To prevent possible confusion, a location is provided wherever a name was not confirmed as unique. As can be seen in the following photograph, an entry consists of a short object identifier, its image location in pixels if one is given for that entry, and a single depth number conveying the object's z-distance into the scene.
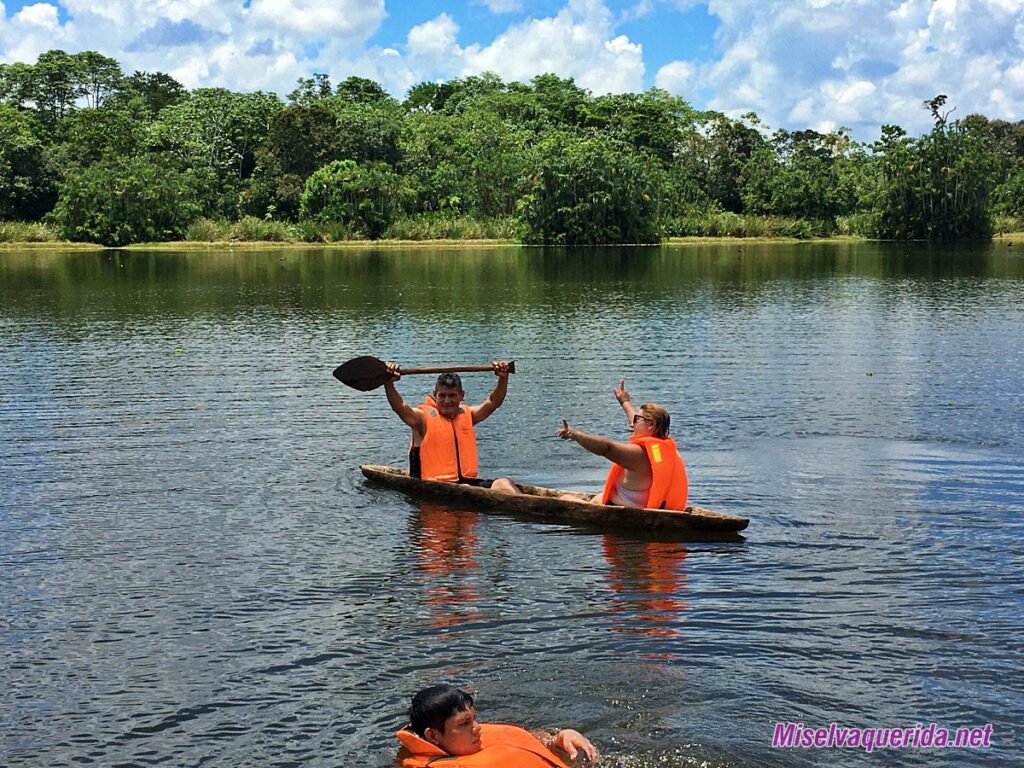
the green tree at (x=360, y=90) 119.94
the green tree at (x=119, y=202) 78.62
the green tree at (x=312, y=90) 117.62
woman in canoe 12.38
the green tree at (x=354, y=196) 83.81
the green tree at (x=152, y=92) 112.88
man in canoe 14.52
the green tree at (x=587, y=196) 81.06
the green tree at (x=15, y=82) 105.81
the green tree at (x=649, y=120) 102.50
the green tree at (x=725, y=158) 101.81
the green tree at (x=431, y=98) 126.12
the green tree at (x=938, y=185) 89.62
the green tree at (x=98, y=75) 111.62
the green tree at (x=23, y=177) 82.75
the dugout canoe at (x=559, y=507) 12.55
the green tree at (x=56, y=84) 107.00
